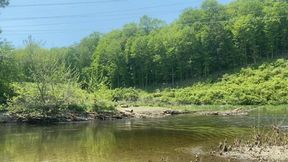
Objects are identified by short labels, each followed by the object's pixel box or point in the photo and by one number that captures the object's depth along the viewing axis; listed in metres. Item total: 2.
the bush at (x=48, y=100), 29.29
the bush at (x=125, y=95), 53.65
